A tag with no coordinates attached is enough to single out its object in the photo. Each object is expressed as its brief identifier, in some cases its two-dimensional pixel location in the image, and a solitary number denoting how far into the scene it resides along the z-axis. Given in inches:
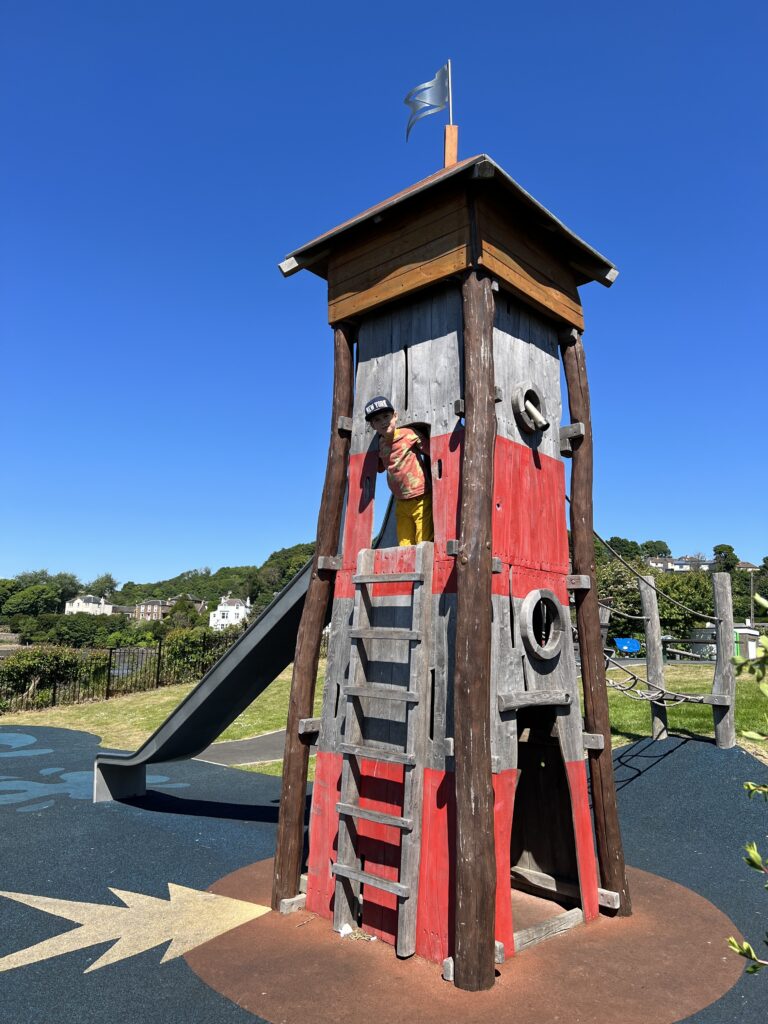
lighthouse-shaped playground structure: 221.3
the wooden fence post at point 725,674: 436.5
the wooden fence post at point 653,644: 488.7
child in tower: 259.9
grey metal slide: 323.6
